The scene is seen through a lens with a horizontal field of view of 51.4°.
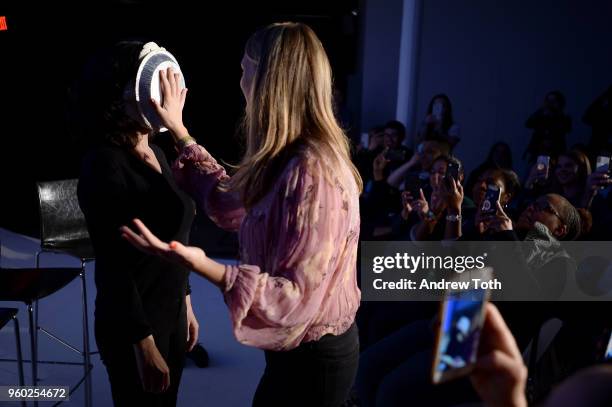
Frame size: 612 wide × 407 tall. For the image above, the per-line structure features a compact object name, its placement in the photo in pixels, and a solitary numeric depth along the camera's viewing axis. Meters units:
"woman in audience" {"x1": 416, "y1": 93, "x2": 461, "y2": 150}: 5.23
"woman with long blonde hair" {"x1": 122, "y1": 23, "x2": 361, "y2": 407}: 1.10
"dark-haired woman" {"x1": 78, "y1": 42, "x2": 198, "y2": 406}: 1.32
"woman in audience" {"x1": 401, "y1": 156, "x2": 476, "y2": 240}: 2.85
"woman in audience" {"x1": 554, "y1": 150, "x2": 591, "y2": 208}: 3.64
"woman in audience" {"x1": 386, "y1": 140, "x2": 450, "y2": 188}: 3.86
